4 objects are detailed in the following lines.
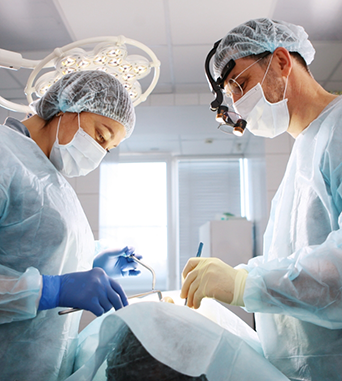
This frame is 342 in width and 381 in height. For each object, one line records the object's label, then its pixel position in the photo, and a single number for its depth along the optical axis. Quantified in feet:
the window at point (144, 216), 13.57
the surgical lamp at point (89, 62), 5.16
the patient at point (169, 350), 2.31
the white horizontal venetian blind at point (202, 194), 14.01
